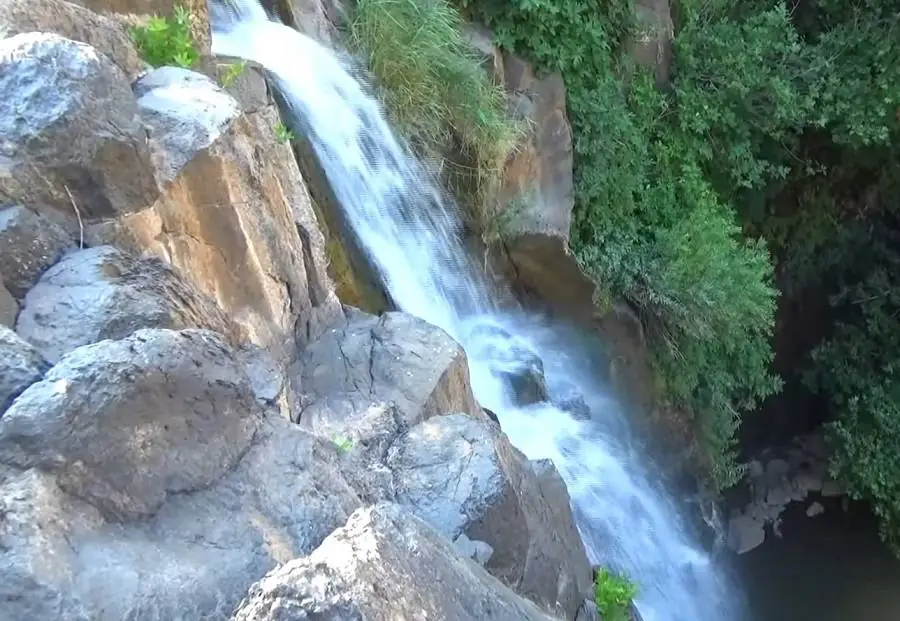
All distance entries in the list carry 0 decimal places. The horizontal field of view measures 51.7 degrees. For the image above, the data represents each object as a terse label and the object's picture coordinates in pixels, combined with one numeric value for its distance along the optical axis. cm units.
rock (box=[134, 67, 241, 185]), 286
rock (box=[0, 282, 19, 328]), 220
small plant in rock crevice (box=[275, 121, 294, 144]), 373
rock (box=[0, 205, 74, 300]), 229
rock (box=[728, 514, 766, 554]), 762
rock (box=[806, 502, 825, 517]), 824
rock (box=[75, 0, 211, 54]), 346
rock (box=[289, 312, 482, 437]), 332
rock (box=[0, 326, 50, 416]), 190
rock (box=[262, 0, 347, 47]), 504
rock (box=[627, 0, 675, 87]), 670
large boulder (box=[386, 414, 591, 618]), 293
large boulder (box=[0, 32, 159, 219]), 235
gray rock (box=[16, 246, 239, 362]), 220
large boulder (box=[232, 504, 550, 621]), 147
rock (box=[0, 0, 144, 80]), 265
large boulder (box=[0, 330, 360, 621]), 165
